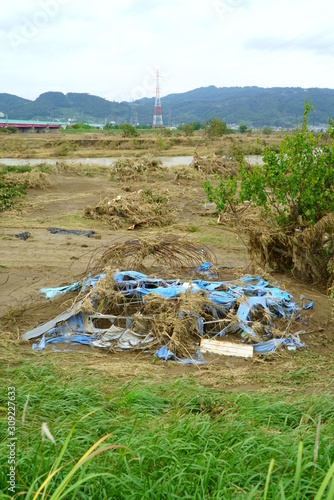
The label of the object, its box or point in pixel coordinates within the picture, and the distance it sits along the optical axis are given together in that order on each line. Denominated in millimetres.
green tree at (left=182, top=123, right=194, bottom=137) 57462
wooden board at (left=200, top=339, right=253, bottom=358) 5586
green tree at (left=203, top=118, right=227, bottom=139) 42250
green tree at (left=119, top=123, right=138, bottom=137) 55303
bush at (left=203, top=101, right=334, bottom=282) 7191
